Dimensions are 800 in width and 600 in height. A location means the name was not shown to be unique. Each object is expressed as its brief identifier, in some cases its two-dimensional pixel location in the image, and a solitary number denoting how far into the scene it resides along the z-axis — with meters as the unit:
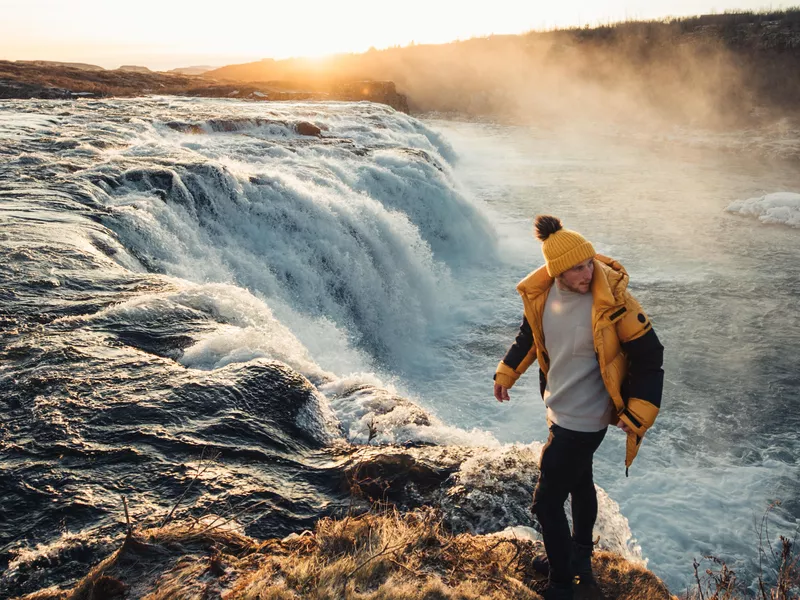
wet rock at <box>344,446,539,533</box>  3.66
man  2.58
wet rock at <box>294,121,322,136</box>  17.33
